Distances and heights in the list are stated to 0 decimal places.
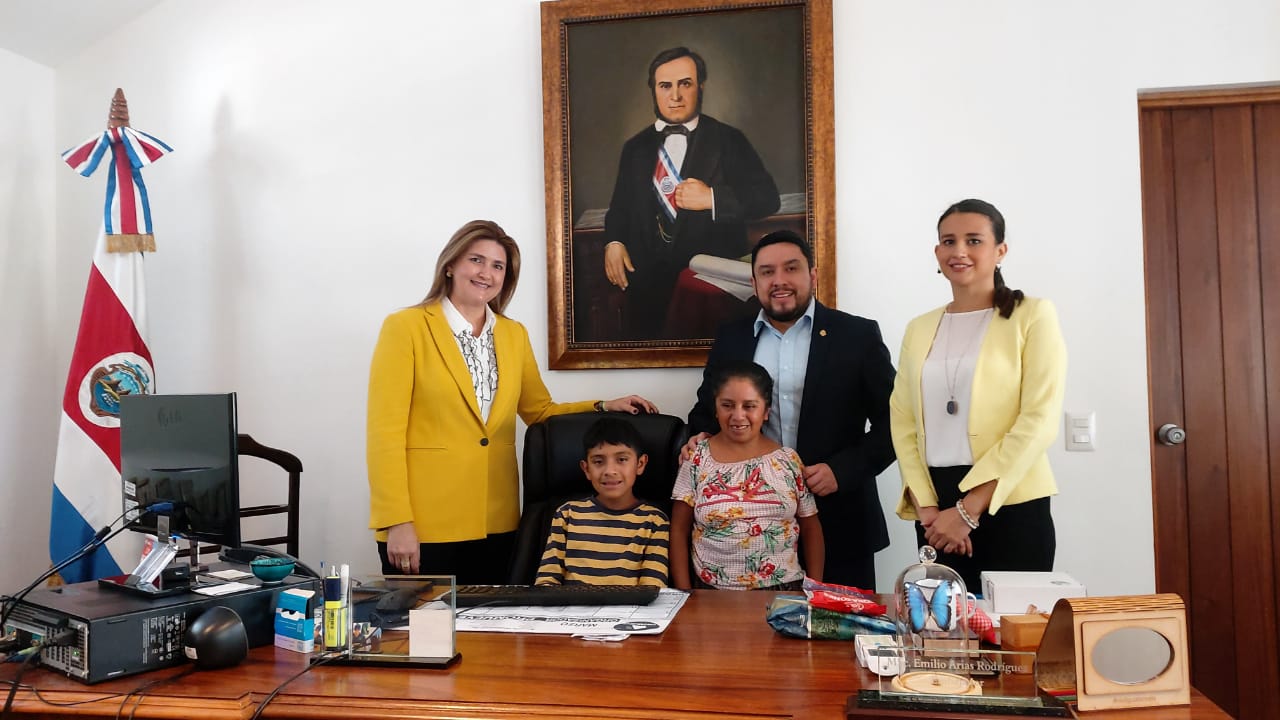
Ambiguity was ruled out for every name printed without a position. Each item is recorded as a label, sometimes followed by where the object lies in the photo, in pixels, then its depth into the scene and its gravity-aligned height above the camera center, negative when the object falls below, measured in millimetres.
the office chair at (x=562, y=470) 2362 -257
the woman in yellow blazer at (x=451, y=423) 2439 -117
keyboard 1776 -448
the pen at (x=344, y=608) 1500 -387
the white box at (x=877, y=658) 1274 -434
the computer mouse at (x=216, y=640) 1433 -419
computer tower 1385 -393
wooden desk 1217 -462
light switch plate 2875 -217
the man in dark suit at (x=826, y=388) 2477 -41
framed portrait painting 3043 +768
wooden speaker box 1178 -397
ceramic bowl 1687 -357
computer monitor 1588 -138
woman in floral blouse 2193 -337
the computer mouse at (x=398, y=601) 1487 -373
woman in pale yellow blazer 2025 -105
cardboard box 1360 -416
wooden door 2861 -19
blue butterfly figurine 1419 -391
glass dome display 1229 -411
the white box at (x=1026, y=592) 1510 -393
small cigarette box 1539 -420
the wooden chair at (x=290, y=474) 3150 -321
